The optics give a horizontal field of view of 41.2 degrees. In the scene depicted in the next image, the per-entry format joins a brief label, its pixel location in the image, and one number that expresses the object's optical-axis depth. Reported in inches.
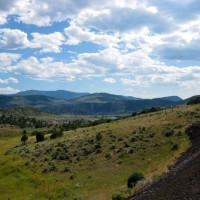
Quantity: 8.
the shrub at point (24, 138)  2877.5
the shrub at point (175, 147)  1384.8
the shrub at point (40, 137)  2516.2
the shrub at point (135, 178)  998.9
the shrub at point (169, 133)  1627.8
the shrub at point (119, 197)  816.1
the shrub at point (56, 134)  2485.3
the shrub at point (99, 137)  1909.6
